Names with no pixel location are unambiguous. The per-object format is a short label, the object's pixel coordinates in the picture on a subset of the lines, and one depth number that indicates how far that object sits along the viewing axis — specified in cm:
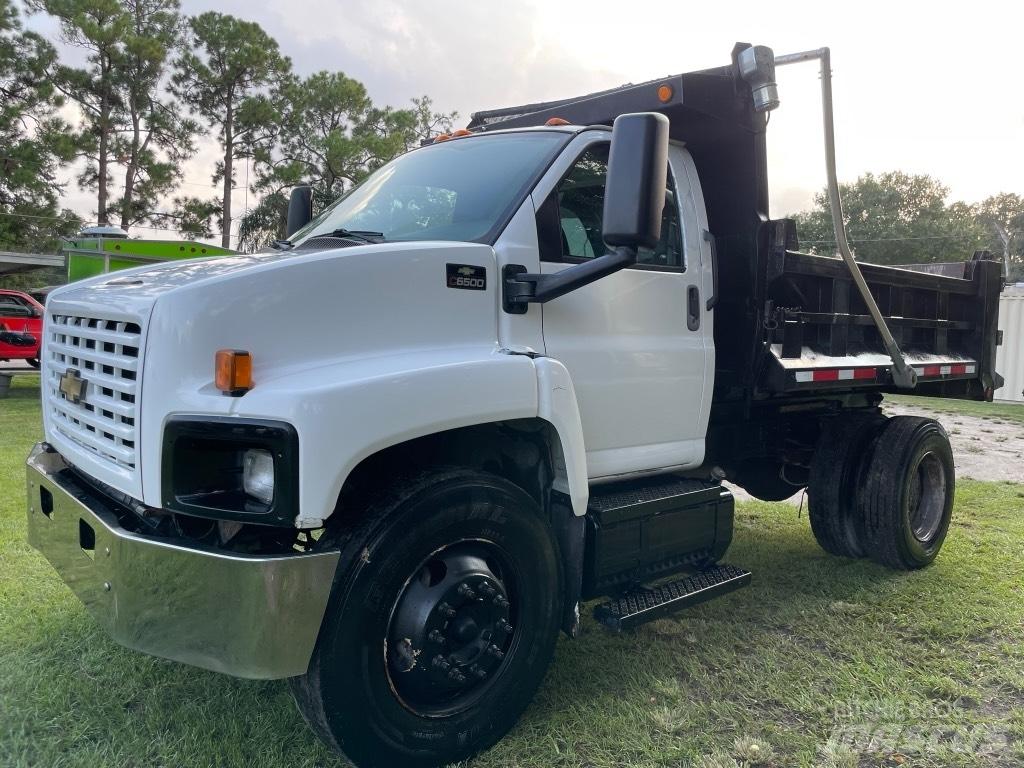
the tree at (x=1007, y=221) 5909
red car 1488
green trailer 1374
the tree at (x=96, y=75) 2808
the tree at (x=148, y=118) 2966
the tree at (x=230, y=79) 3144
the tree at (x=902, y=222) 5219
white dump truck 248
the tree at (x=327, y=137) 3014
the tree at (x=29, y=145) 2723
